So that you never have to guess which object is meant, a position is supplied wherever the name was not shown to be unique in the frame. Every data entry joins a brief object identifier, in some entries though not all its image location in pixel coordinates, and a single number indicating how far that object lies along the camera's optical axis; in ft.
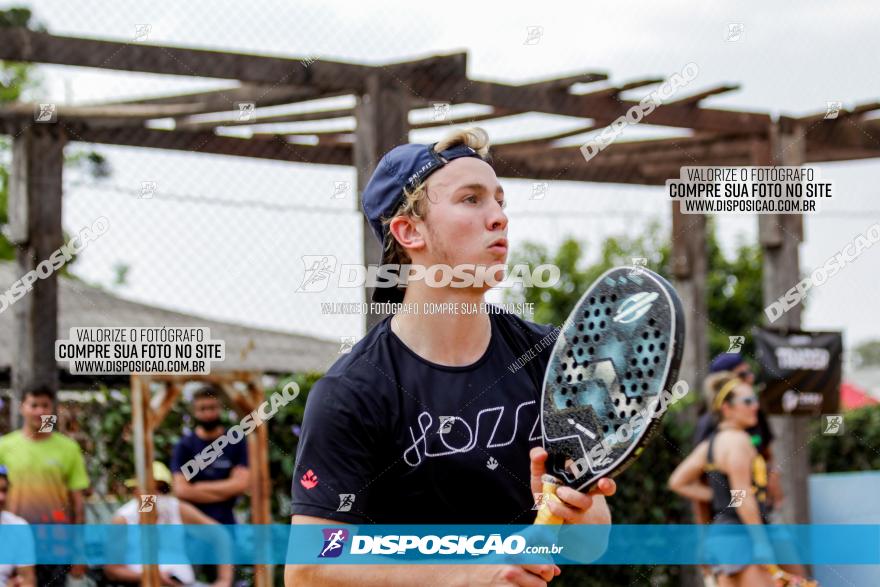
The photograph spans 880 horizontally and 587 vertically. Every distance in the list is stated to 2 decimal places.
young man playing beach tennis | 8.55
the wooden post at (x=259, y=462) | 22.24
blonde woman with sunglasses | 21.02
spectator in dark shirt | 22.25
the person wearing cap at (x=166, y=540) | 21.68
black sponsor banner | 27.71
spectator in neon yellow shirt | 21.81
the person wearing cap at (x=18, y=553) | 20.48
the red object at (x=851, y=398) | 53.11
